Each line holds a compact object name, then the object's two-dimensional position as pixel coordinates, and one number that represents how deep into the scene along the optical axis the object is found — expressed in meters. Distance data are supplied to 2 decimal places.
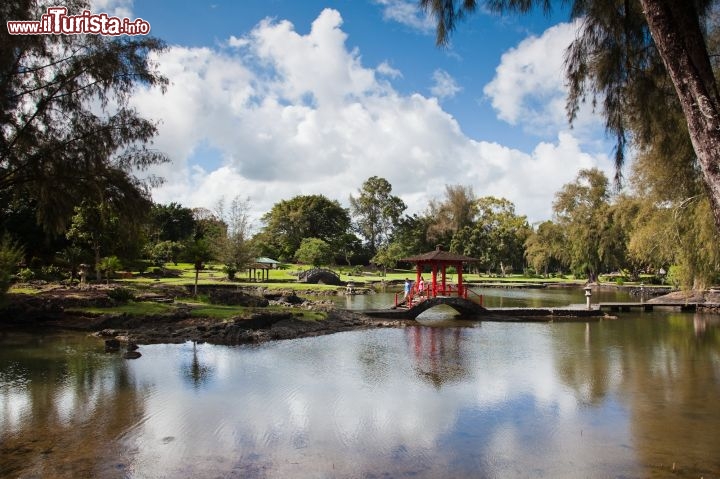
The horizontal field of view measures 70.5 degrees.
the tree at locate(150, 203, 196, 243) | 65.38
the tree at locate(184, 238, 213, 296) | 28.90
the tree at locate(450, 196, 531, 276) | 64.19
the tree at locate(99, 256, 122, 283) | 31.62
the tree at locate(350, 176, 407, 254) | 77.75
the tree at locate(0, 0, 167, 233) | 16.92
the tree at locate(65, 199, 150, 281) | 29.66
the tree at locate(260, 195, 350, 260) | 69.00
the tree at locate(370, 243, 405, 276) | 60.12
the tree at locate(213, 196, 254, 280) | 40.00
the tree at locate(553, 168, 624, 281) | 48.16
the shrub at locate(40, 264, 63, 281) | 30.62
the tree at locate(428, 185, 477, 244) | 74.75
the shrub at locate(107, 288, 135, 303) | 20.37
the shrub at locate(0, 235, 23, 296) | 17.16
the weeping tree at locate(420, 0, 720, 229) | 7.28
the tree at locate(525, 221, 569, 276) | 53.72
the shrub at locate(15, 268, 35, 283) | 28.29
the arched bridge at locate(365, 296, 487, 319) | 23.77
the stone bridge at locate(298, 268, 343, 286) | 42.49
